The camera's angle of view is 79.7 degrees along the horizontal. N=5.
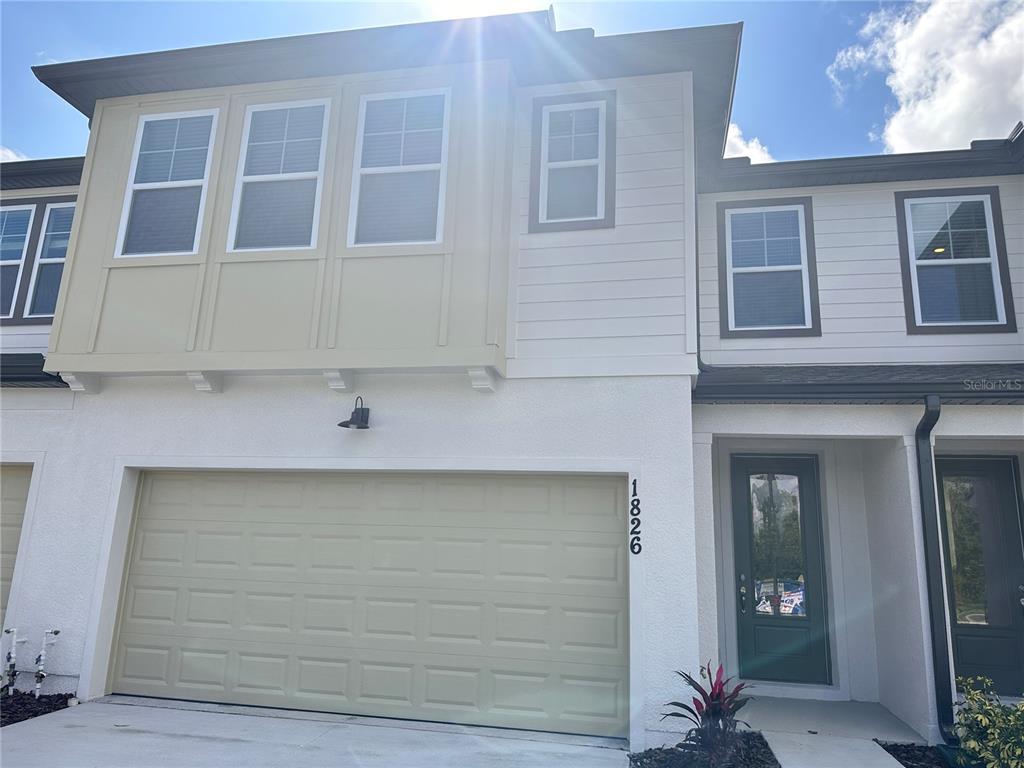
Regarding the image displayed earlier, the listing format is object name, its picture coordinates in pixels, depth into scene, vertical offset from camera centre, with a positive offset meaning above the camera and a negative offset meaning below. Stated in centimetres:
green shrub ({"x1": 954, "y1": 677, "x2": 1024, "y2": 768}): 428 -130
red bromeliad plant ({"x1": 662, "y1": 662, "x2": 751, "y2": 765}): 438 -130
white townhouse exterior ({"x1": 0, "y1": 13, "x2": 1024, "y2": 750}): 541 +120
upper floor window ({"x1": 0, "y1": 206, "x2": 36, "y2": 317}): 792 +337
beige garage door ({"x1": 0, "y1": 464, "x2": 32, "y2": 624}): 653 +2
